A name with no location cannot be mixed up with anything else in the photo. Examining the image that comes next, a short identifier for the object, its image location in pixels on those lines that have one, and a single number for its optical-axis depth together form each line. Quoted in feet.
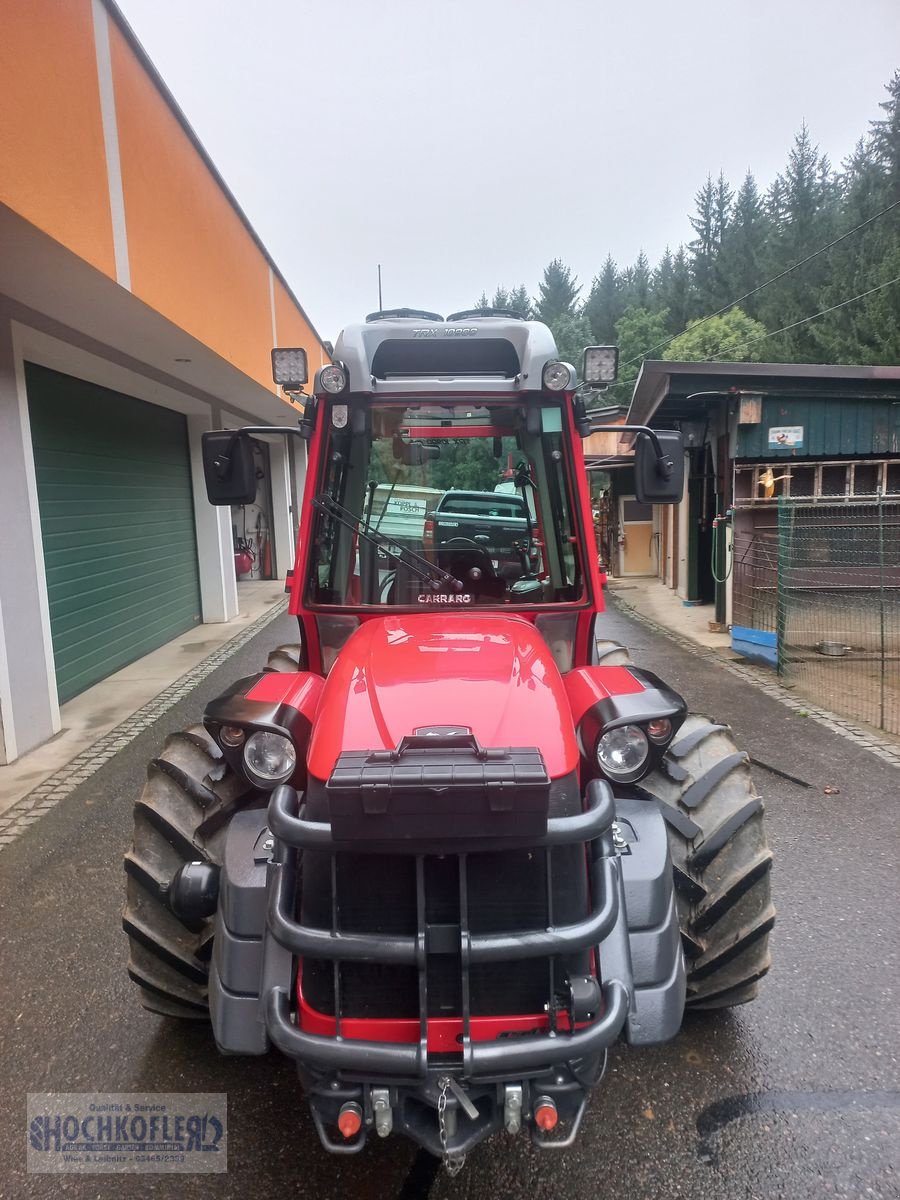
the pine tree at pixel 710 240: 155.43
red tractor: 5.62
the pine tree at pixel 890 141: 106.42
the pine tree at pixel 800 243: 112.37
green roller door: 24.54
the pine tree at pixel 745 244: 148.25
